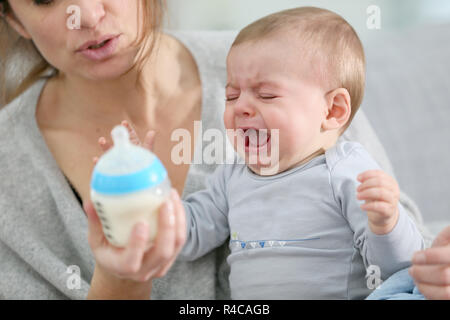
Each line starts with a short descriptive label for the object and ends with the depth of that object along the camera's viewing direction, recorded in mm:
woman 1183
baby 991
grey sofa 1726
